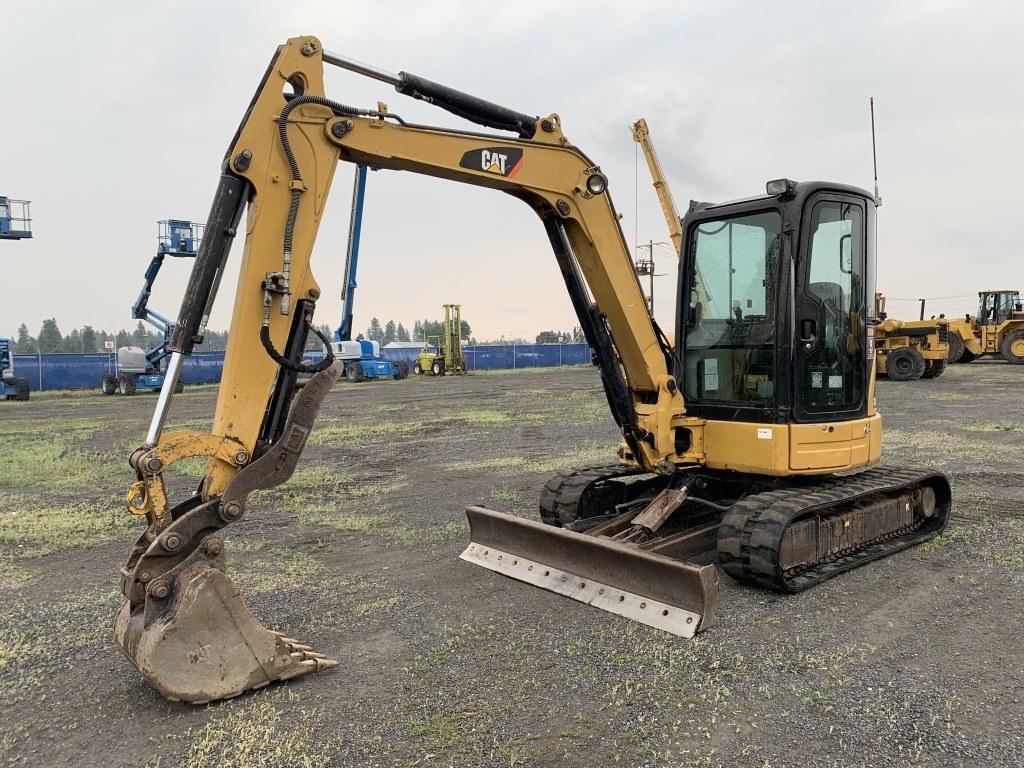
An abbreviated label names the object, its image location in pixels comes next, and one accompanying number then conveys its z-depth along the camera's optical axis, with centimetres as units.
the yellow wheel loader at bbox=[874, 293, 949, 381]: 2489
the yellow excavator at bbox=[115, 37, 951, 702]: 377
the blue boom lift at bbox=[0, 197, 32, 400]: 2619
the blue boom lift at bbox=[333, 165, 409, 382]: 3381
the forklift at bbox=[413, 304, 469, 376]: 3847
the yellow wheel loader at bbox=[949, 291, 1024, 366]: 3083
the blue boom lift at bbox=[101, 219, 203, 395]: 2726
